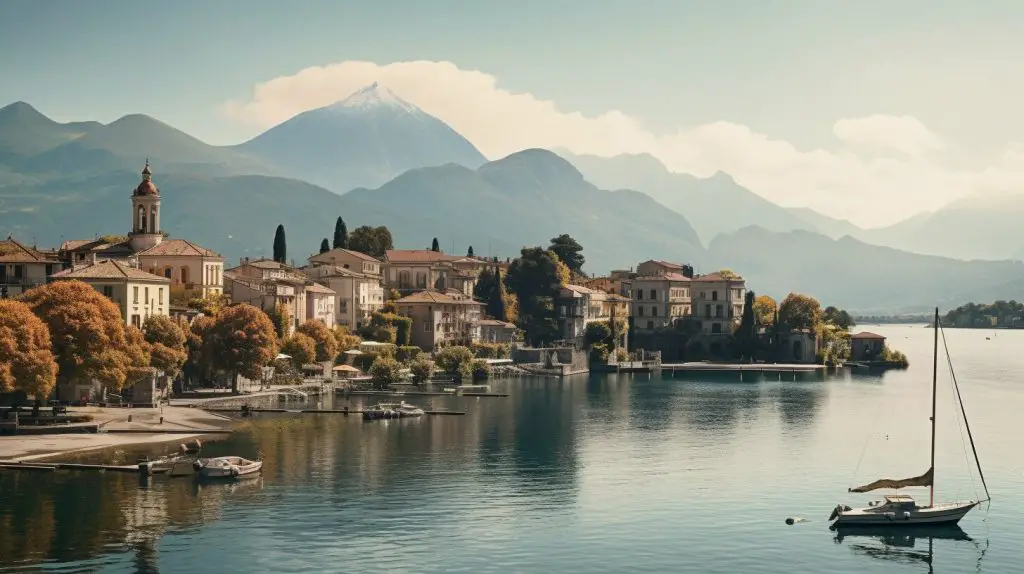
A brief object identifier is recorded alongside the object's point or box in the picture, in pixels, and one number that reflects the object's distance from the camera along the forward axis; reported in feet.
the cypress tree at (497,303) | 561.43
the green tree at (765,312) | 609.01
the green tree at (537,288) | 559.38
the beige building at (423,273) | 571.69
